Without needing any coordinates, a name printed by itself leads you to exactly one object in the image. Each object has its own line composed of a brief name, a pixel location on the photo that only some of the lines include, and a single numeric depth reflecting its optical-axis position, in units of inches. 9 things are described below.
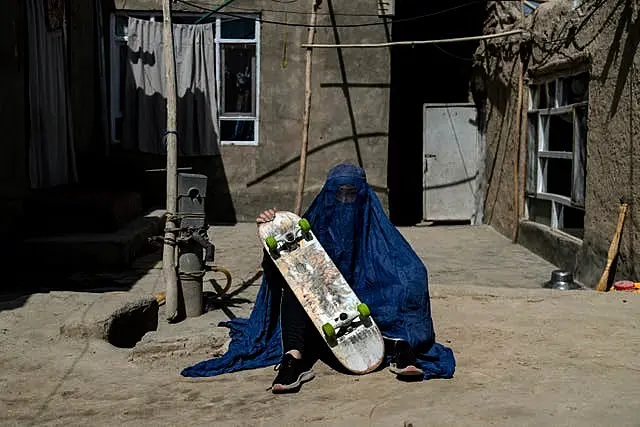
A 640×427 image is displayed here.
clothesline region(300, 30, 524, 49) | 401.9
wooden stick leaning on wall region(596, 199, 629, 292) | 298.8
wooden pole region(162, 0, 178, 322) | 237.0
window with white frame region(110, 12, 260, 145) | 484.1
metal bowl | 323.0
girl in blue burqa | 189.2
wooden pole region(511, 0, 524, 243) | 431.8
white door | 552.4
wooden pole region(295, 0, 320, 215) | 406.6
